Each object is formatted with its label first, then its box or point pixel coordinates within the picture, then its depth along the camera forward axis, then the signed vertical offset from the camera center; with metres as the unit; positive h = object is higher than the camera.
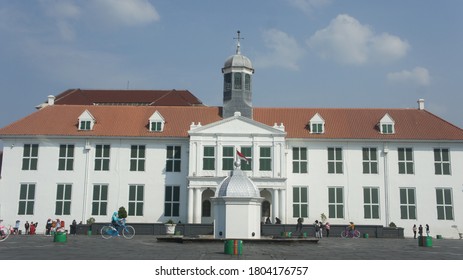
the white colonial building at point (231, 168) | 41.06 +4.32
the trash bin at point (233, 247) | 18.03 -0.94
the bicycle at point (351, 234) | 36.78 -0.87
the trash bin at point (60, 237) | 25.86 -0.94
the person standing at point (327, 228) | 37.34 -0.47
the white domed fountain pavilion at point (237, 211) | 27.25 +0.52
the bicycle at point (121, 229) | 28.32 -0.69
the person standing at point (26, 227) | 39.64 -0.68
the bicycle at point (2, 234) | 25.25 -0.81
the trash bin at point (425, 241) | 25.56 -0.92
